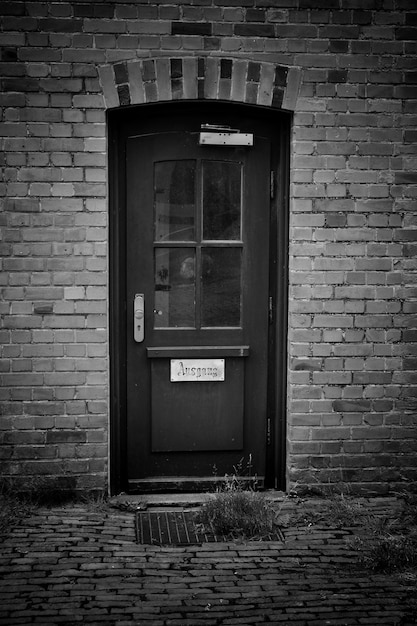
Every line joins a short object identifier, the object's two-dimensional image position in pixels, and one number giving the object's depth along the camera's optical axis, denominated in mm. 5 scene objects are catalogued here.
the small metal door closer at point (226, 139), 5211
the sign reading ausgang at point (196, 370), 5371
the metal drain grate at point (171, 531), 4723
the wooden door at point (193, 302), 5293
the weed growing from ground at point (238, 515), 4801
